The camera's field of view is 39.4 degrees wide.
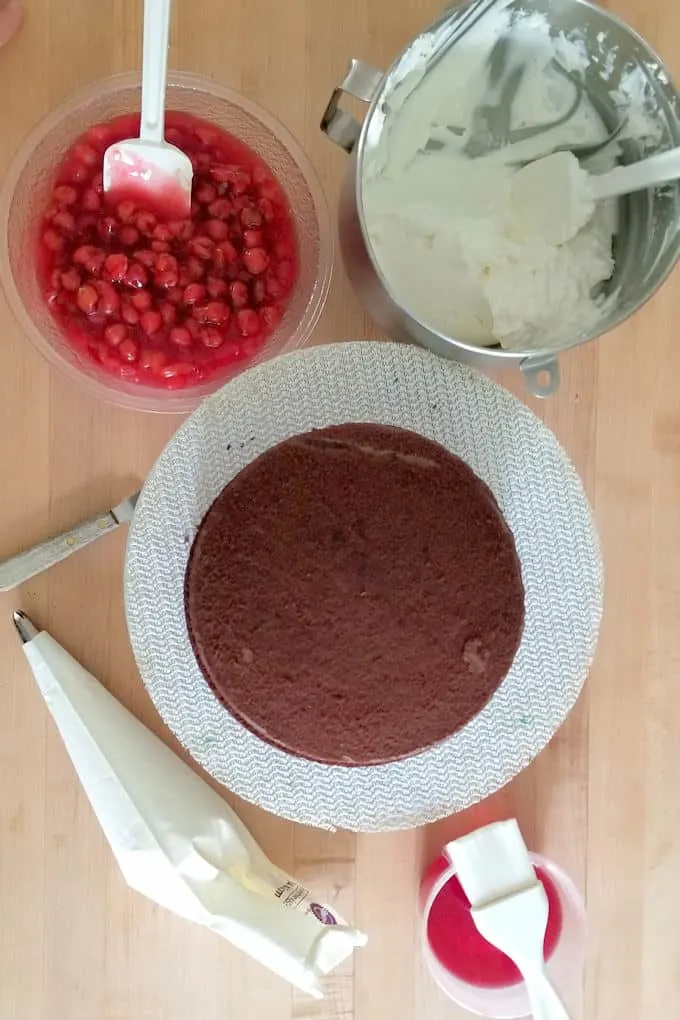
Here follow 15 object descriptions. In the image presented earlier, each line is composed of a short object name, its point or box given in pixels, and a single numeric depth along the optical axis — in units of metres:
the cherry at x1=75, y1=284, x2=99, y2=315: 0.81
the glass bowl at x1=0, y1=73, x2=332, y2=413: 0.84
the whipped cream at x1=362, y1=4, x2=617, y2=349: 0.77
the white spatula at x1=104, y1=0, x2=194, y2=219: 0.77
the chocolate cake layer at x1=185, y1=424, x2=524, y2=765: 0.78
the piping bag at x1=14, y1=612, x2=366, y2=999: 0.81
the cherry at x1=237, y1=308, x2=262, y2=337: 0.84
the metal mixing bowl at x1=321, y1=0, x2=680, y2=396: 0.73
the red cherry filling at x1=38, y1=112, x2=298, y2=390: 0.81
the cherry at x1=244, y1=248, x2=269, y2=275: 0.83
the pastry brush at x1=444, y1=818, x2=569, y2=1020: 0.82
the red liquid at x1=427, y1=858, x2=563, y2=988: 0.88
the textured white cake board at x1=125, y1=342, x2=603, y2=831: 0.81
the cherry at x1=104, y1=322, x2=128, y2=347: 0.82
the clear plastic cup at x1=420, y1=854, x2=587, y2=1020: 0.87
